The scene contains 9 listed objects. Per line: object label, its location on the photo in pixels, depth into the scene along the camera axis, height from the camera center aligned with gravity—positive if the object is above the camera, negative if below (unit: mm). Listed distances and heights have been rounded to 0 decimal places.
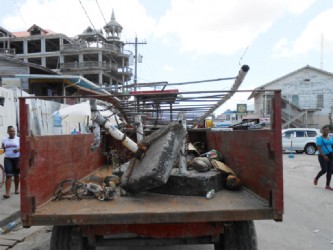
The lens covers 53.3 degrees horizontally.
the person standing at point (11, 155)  7757 -772
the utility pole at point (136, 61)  33188 +6236
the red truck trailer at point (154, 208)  2900 -821
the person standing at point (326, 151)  9023 -885
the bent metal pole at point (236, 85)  4023 +493
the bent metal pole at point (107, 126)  4074 -56
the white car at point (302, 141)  23109 -1538
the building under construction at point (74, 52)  56719 +12364
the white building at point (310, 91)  42438 +3623
